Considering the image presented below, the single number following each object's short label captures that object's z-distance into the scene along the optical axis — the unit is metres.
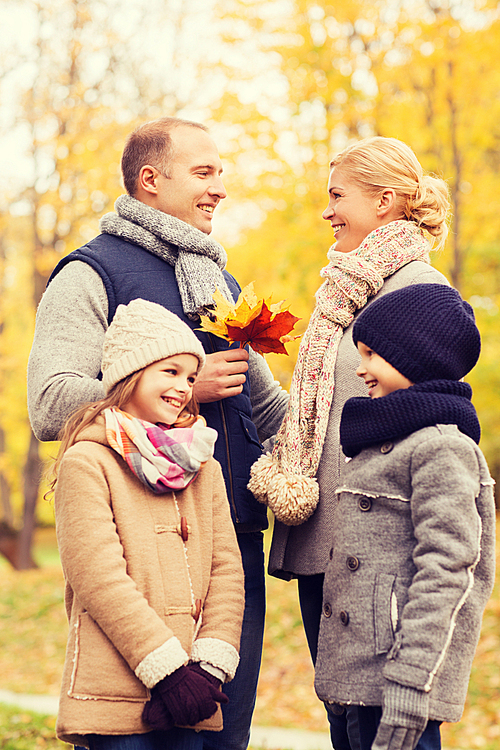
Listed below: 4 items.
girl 4.97
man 5.24
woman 5.28
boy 4.91
